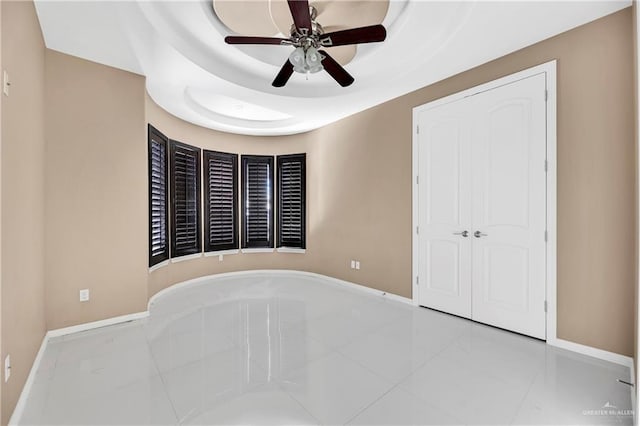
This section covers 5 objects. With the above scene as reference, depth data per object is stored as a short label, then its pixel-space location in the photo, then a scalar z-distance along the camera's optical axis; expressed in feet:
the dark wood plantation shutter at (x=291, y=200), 18.62
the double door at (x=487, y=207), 9.27
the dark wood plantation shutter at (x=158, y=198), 13.14
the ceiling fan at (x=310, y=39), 6.89
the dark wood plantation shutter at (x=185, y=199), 15.39
